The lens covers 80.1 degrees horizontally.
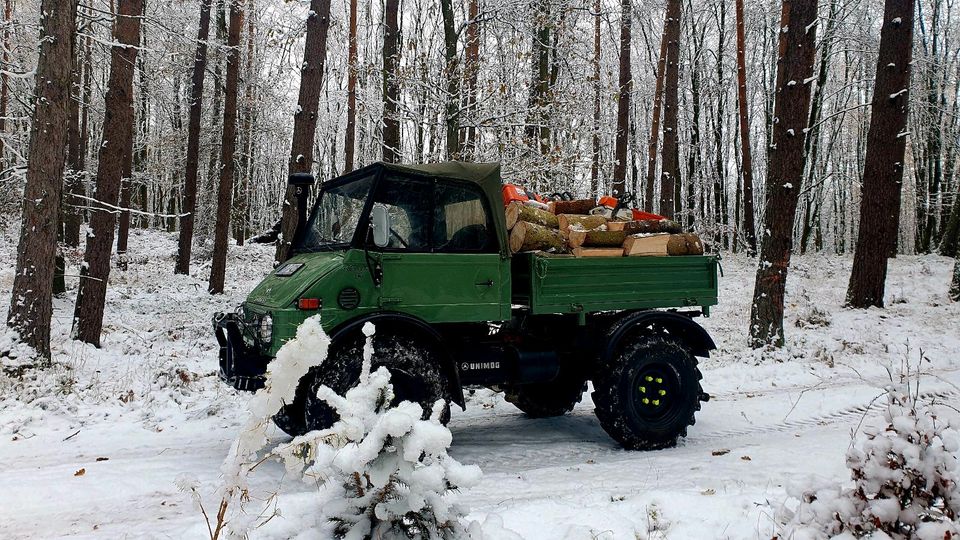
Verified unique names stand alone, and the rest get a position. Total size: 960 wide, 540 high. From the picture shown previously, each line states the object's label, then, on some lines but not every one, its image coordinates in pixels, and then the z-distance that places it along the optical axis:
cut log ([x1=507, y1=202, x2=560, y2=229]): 5.38
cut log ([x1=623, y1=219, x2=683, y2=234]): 5.66
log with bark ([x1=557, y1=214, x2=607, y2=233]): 5.41
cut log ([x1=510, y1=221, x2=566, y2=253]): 5.26
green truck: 4.46
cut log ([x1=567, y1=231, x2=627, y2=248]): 5.29
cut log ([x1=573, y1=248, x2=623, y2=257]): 5.26
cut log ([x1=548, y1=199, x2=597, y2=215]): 5.84
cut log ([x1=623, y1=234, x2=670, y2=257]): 5.48
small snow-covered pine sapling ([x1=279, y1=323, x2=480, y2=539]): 1.53
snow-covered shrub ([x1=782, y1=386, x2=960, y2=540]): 2.22
